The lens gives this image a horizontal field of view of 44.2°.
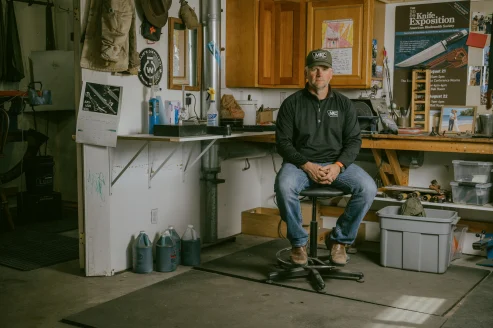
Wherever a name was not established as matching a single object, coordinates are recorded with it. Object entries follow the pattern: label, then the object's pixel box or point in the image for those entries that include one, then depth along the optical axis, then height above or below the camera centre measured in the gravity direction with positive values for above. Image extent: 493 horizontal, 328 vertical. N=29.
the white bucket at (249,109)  4.96 +0.04
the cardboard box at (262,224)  5.08 -0.93
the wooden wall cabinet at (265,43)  4.91 +0.58
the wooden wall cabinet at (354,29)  4.61 +0.66
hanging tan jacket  3.67 +0.47
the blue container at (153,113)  4.02 +0.00
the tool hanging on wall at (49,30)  6.43 +0.87
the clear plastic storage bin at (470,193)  4.29 -0.55
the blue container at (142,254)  4.02 -0.93
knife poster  4.58 +0.52
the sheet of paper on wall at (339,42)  4.70 +0.56
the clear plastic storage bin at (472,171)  4.30 -0.40
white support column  3.85 -0.62
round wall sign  4.07 +0.31
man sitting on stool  3.72 -0.25
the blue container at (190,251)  4.20 -0.95
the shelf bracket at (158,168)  4.16 -0.38
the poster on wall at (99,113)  3.76 +0.00
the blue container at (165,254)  4.05 -0.94
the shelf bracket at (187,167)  4.31 -0.39
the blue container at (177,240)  4.16 -0.87
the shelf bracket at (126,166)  3.93 -0.34
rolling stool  3.64 -0.97
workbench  4.12 -0.21
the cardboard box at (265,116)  5.08 -0.02
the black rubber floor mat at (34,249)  4.29 -1.05
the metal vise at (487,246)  4.23 -0.92
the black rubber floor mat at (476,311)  3.09 -1.06
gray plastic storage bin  4.00 -0.85
